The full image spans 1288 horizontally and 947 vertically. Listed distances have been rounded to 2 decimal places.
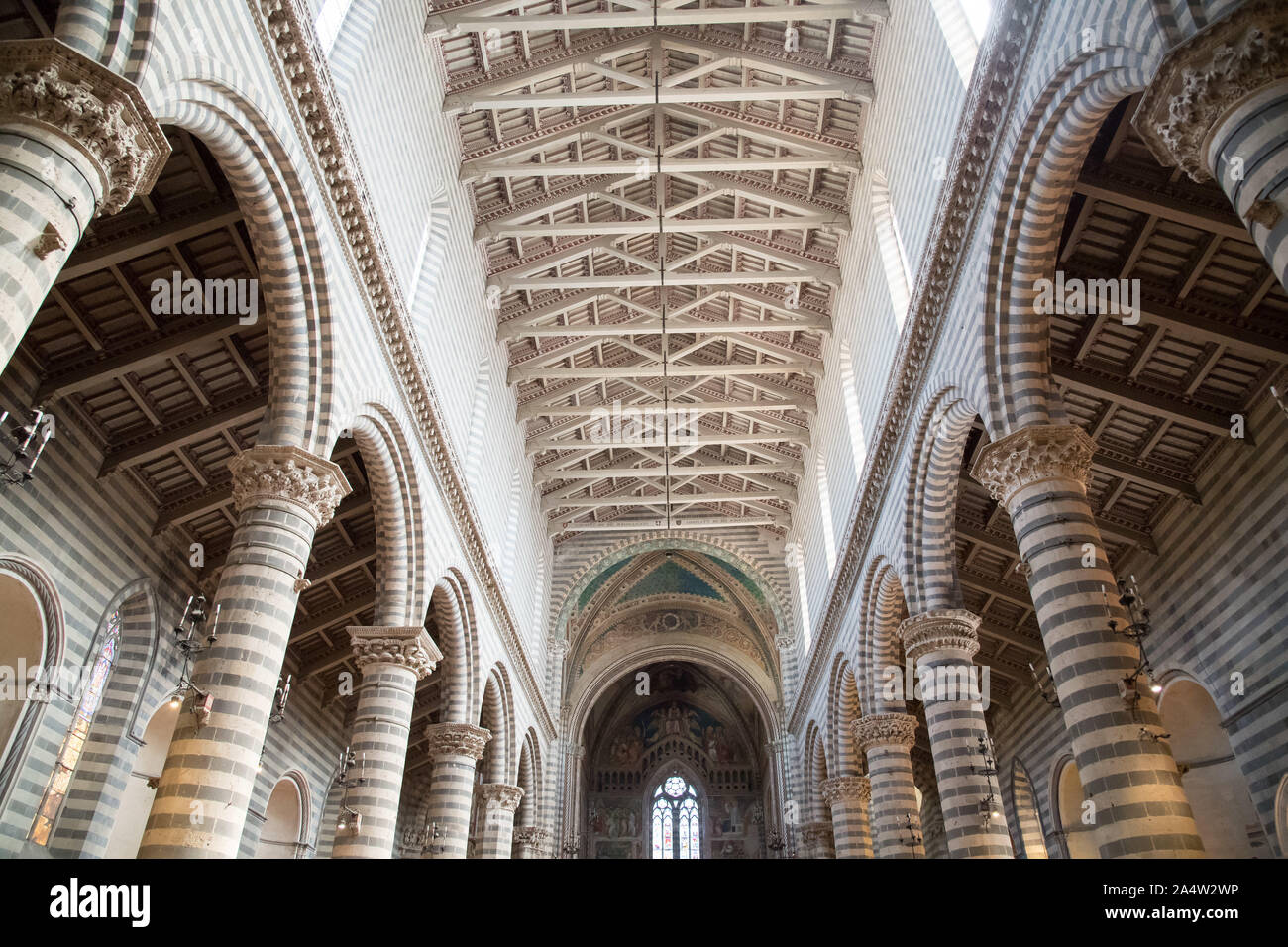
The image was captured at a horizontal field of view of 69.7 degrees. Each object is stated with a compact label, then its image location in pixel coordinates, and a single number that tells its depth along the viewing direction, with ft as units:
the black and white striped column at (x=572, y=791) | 92.38
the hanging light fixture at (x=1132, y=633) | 27.32
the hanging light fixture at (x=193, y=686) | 28.66
